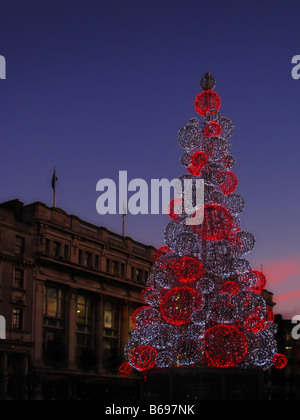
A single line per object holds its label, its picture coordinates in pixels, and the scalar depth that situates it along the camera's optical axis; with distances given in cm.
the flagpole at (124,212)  6291
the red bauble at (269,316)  2802
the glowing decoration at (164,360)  2666
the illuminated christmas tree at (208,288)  2588
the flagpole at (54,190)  5466
